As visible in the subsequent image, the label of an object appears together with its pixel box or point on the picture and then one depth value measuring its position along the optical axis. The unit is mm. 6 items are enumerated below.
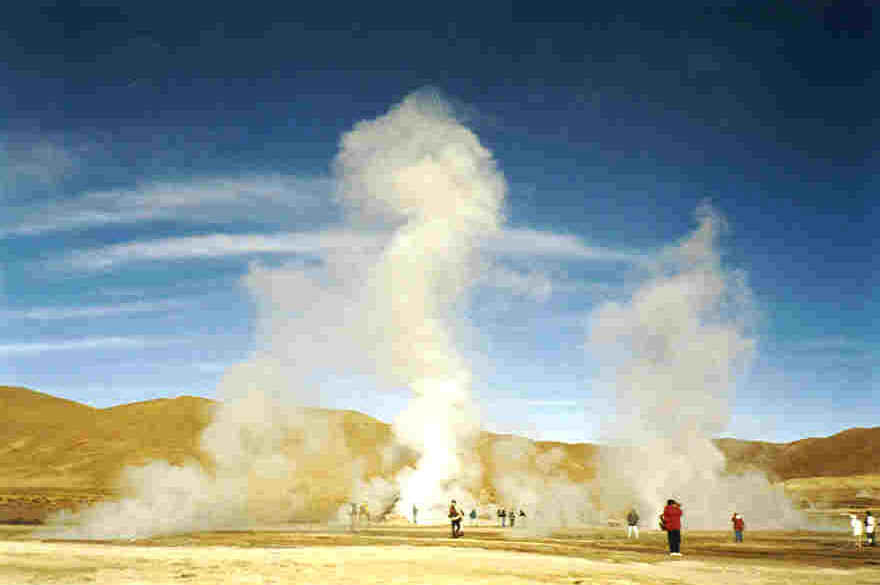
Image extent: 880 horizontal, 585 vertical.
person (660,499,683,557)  30953
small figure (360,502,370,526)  64419
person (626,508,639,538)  46188
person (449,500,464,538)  41312
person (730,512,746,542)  43688
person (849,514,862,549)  40344
